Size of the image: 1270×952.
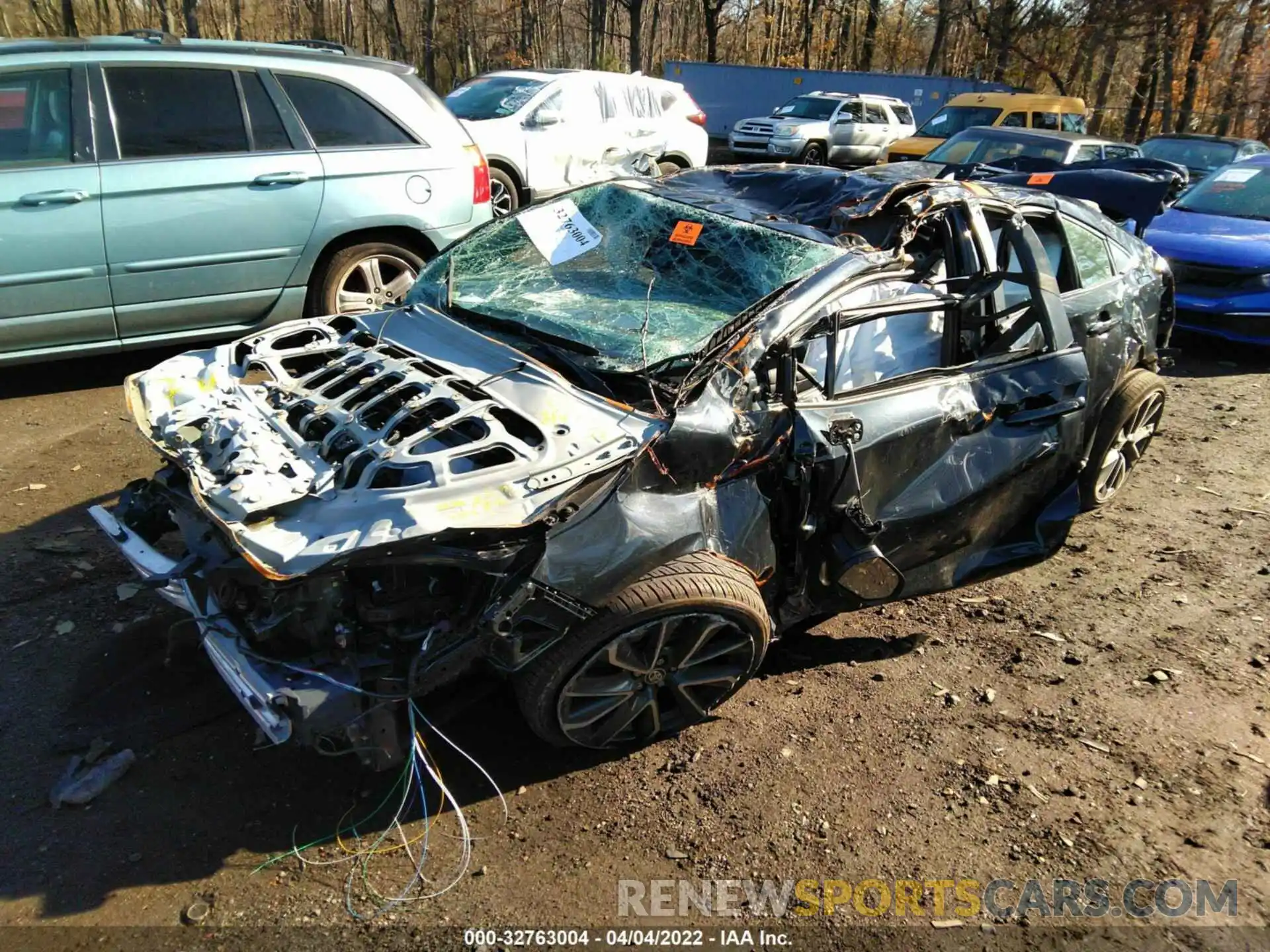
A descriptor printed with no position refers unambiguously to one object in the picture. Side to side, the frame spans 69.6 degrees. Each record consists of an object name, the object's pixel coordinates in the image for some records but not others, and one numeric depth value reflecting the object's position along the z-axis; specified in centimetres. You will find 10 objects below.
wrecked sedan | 260
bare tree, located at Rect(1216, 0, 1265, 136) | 2319
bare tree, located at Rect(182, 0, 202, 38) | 1611
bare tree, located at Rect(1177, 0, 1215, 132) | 2292
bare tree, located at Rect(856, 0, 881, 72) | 3097
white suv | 1097
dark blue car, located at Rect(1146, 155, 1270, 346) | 741
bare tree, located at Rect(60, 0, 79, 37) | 1783
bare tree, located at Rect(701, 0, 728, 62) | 2853
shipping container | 2591
